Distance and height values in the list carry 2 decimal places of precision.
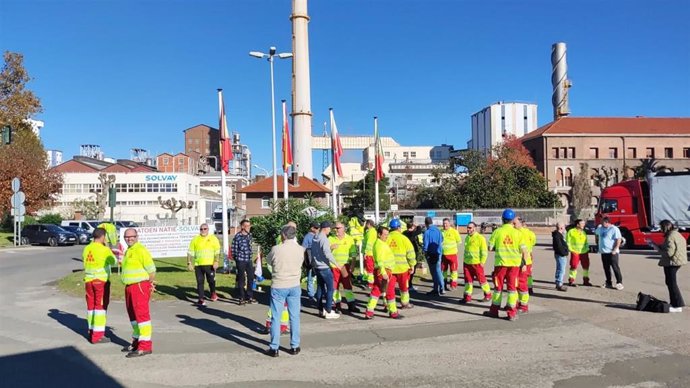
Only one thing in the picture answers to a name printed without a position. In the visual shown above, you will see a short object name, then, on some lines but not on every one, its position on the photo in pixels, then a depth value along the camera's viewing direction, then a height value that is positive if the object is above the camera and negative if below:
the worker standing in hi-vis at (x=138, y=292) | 7.32 -1.09
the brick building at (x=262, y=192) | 61.03 +2.45
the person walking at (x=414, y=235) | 13.57 -0.68
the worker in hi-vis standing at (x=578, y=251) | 13.43 -1.15
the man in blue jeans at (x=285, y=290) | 7.24 -1.08
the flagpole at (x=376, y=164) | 20.92 +1.84
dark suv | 35.72 -1.24
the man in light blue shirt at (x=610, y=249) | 12.90 -1.09
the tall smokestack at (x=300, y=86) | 64.38 +15.38
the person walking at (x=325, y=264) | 9.33 -0.95
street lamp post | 19.62 +5.69
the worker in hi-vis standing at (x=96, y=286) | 8.08 -1.07
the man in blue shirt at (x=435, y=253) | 12.10 -1.01
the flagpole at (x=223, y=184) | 15.98 +0.90
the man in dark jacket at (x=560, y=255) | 12.81 -1.20
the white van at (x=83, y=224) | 41.77 -0.59
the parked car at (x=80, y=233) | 37.35 -1.22
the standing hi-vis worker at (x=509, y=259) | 9.28 -0.92
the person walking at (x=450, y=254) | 12.89 -1.12
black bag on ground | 9.79 -1.89
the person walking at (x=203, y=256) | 11.22 -0.90
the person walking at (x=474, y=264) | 11.24 -1.21
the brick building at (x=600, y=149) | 75.19 +8.13
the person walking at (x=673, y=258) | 9.79 -1.02
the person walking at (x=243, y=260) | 11.33 -1.01
